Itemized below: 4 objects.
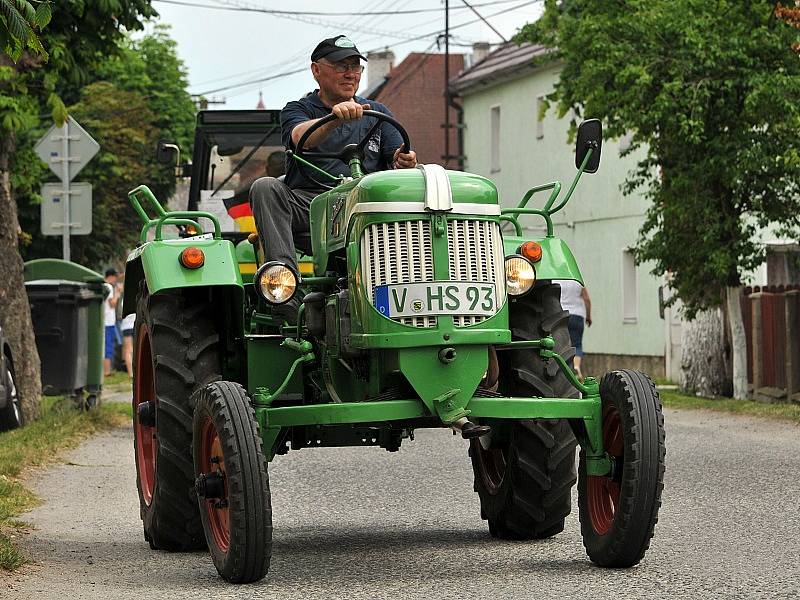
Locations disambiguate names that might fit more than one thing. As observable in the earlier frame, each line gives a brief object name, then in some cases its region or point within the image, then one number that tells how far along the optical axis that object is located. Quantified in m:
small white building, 40.22
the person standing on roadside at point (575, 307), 21.59
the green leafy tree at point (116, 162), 48.41
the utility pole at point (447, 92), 52.28
